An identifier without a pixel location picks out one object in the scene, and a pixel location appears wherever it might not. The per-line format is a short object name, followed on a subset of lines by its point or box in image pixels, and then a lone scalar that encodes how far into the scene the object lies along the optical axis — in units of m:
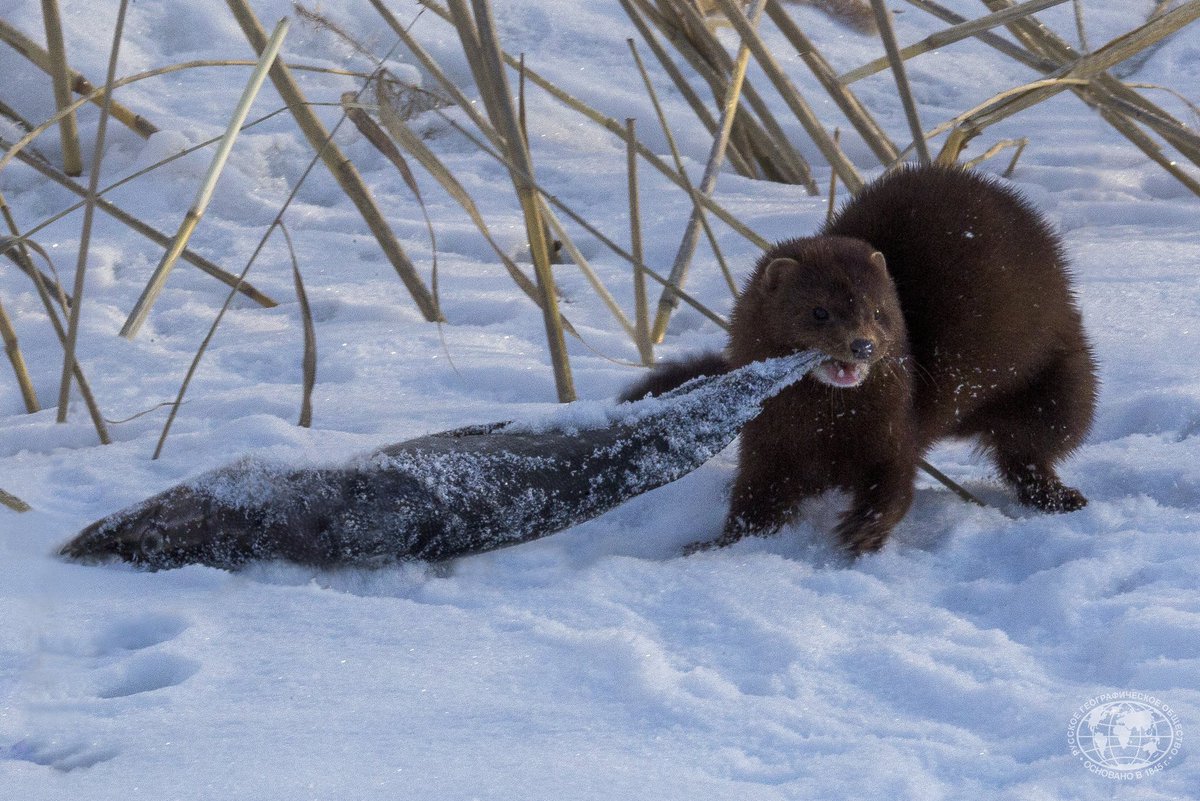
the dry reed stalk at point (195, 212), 4.95
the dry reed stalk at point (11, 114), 7.23
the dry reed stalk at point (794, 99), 6.39
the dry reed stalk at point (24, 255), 4.78
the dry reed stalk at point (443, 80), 5.73
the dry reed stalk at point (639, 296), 6.37
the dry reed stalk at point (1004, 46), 7.48
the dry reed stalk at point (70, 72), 7.30
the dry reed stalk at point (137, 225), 5.68
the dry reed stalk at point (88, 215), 5.01
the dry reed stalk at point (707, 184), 6.58
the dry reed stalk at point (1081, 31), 7.56
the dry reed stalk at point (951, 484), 5.41
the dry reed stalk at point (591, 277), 6.27
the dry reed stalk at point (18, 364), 5.81
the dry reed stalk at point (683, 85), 7.24
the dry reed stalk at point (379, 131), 5.64
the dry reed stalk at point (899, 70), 6.25
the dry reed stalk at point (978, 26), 6.14
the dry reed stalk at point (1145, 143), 7.70
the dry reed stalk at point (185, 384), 5.04
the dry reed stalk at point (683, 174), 6.45
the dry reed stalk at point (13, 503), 4.46
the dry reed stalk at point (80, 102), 5.23
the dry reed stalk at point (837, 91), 6.89
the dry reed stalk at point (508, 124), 5.35
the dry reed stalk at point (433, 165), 5.87
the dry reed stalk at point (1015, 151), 7.57
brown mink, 5.02
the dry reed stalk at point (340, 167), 5.54
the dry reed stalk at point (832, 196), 6.27
